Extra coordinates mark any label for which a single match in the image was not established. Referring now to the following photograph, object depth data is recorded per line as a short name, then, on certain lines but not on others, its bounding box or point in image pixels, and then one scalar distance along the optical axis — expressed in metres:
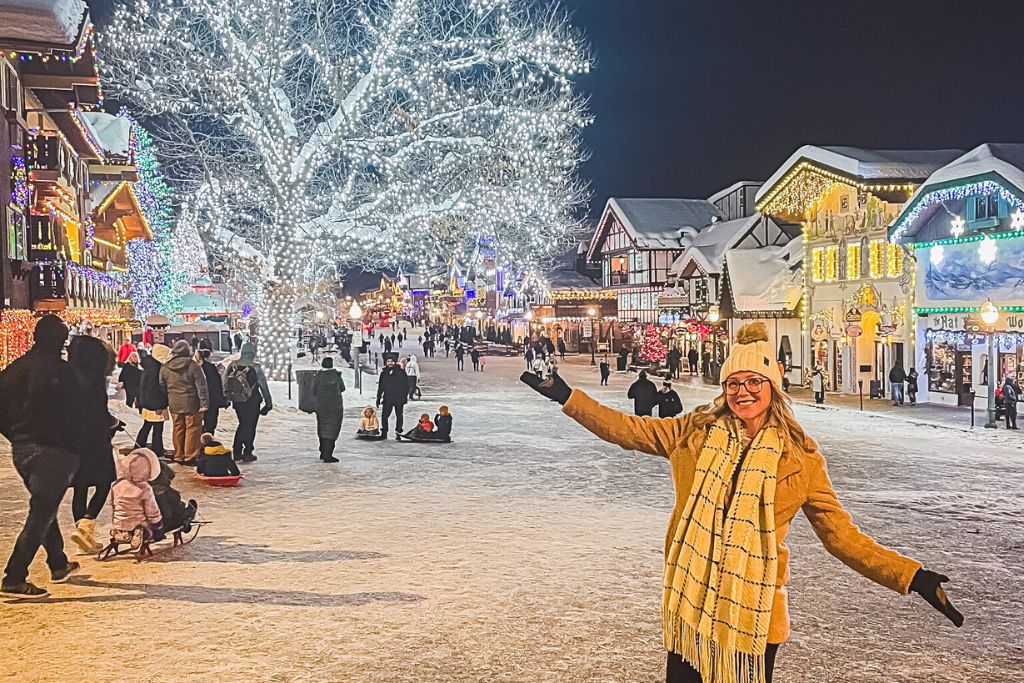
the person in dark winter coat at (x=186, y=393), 13.37
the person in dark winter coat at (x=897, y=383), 26.92
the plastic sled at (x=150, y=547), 8.50
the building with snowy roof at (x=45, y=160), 17.55
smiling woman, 3.64
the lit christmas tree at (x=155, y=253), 47.16
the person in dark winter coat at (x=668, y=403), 17.02
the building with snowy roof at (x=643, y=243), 55.19
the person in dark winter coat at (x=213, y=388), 14.82
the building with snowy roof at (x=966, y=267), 23.08
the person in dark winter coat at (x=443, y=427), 17.55
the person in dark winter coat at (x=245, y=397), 14.66
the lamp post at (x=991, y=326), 20.59
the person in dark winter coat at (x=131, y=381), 18.16
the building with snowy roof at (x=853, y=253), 28.95
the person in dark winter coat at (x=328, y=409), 14.85
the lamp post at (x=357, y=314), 29.13
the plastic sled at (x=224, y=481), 12.37
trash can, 21.58
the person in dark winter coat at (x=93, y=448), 8.17
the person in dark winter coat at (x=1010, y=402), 20.45
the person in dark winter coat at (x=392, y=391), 17.56
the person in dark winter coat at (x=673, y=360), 36.56
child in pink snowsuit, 8.43
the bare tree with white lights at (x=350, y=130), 24.98
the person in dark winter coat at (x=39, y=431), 7.11
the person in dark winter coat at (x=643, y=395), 17.59
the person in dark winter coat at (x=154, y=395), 13.88
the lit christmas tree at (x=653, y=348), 40.12
